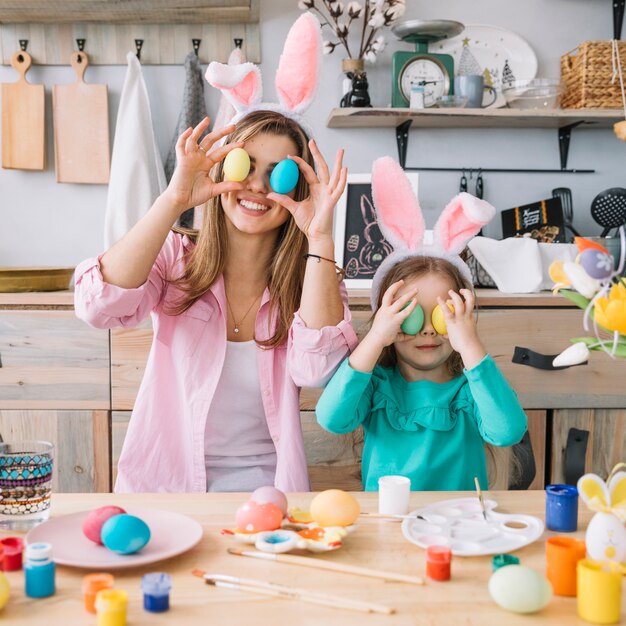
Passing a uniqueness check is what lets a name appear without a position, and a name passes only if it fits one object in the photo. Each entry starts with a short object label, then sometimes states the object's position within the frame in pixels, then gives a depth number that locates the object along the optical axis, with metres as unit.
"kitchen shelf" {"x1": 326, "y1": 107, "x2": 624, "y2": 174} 2.46
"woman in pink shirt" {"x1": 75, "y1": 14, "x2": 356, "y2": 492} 1.45
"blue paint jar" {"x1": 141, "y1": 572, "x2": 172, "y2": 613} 0.74
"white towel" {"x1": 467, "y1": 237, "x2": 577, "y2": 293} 2.33
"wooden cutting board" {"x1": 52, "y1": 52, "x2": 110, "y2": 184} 2.62
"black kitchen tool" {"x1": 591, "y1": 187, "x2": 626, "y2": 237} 2.55
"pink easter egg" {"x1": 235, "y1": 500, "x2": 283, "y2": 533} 0.93
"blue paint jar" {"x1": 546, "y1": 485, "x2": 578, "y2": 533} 0.97
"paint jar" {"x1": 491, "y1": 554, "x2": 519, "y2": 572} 0.83
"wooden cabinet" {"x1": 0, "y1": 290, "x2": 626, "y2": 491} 2.22
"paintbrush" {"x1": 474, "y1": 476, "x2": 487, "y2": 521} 1.01
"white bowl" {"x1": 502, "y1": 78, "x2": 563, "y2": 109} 2.49
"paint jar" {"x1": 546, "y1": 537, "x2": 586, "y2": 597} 0.79
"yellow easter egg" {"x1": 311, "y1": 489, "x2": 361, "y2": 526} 0.95
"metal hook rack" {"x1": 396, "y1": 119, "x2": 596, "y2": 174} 2.67
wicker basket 2.45
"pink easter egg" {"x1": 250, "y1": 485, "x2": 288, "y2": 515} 0.97
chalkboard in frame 2.48
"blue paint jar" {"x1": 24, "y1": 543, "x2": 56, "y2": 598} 0.77
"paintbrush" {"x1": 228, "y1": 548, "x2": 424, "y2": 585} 0.82
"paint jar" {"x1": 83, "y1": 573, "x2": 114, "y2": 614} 0.74
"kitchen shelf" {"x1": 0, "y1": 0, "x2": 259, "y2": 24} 2.41
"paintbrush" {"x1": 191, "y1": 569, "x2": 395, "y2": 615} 0.75
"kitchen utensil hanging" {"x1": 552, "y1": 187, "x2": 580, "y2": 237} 2.65
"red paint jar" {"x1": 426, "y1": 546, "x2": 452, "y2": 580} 0.82
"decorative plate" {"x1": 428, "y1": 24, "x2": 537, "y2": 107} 2.64
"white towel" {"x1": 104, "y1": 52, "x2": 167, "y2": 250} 2.49
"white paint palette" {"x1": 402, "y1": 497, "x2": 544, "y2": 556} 0.91
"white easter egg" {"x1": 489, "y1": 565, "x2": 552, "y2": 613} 0.73
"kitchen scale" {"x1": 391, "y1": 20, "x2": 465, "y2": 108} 2.53
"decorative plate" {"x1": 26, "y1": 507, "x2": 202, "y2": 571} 0.84
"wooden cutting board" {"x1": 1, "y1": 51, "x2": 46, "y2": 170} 2.61
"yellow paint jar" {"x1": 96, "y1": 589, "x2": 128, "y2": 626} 0.69
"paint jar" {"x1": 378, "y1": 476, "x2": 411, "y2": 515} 1.01
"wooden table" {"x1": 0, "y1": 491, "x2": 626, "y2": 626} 0.73
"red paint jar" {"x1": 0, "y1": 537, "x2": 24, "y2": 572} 0.84
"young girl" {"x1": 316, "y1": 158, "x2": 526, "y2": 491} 1.32
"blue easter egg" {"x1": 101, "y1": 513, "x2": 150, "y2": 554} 0.84
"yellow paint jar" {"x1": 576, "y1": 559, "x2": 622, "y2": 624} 0.72
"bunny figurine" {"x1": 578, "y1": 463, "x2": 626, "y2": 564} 0.85
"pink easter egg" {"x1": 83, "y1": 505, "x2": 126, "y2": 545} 0.88
